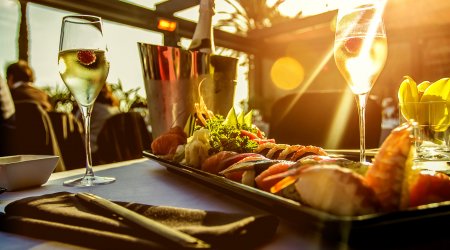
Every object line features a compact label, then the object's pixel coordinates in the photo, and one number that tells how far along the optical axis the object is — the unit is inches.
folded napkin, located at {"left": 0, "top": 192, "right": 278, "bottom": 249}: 16.8
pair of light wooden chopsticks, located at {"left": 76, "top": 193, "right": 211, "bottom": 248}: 15.2
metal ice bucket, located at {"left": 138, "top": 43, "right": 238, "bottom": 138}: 51.5
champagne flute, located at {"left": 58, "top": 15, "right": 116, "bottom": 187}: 36.8
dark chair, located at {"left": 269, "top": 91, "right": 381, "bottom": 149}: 86.8
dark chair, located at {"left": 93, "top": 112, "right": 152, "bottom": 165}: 120.8
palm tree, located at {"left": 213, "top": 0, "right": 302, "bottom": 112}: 463.8
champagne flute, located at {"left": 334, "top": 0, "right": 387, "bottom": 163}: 34.1
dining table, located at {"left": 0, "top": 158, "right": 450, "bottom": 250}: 17.9
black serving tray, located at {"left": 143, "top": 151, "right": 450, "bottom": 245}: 15.3
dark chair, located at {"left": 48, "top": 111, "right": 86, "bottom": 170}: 114.8
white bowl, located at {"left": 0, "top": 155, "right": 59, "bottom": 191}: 34.4
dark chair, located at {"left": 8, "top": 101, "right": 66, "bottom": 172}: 92.0
